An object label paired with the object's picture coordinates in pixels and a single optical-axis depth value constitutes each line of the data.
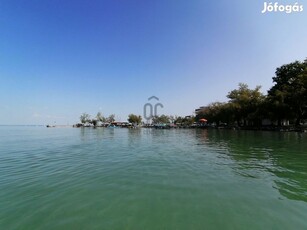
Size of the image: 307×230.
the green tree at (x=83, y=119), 136.62
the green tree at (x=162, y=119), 126.31
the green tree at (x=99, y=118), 137.06
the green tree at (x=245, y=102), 52.41
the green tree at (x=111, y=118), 141.85
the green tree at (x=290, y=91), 39.44
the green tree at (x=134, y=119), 122.94
